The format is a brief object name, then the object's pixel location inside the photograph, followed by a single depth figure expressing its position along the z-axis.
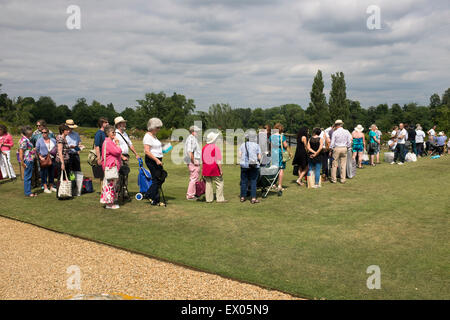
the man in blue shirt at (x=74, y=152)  9.72
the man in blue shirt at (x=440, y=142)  20.38
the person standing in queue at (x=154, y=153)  8.60
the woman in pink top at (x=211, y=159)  8.98
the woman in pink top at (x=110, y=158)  8.38
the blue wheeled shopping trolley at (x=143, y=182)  9.59
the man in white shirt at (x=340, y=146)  11.98
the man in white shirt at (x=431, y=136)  20.84
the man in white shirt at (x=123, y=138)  9.33
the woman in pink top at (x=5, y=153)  12.33
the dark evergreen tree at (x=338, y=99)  68.81
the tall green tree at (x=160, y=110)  85.31
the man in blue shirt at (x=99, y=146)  8.88
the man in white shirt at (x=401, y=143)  16.69
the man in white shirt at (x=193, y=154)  9.45
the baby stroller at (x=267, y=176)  10.19
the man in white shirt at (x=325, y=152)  11.81
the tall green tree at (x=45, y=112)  109.06
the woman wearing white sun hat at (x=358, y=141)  14.94
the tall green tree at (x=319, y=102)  71.88
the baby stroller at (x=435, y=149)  20.52
